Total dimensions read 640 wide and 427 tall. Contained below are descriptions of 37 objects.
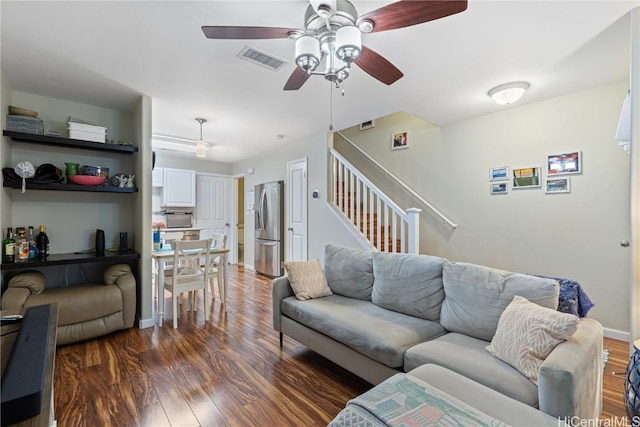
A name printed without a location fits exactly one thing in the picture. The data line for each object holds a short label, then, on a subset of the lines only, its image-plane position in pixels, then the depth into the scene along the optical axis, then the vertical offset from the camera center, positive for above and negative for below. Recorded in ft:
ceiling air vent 7.70 +4.31
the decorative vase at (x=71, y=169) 10.32 +1.68
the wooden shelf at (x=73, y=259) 8.79 -1.37
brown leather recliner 8.63 -2.60
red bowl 10.18 +1.31
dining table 10.81 -1.65
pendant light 12.88 +3.05
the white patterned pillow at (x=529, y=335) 4.67 -2.02
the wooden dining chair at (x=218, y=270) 12.34 -2.33
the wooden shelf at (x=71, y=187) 9.07 +0.99
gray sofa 4.41 -2.52
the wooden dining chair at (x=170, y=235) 14.25 -1.22
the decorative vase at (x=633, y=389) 4.16 -2.58
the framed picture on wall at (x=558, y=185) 10.53 +1.03
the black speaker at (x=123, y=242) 11.31 -0.98
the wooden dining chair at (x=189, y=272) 10.58 -2.19
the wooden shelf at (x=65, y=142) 9.18 +2.52
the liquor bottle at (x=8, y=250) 8.95 -1.01
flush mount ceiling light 9.48 +4.01
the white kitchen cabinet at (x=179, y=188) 20.07 +2.00
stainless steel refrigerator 18.44 -0.90
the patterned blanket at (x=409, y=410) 3.41 -2.40
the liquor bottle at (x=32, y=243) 9.70 -0.87
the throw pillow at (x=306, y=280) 8.95 -2.01
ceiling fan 4.87 +3.42
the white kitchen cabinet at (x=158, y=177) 19.74 +2.65
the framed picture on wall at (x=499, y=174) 12.02 +1.68
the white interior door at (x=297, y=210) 16.92 +0.31
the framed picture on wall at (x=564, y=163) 10.30 +1.80
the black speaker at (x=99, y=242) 10.84 -0.93
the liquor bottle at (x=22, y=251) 9.18 -1.05
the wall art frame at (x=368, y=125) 17.51 +5.44
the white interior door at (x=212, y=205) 22.17 +0.86
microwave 20.40 -0.13
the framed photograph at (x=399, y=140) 15.60 +4.01
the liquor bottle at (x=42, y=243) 10.00 -0.88
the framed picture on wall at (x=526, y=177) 11.24 +1.42
